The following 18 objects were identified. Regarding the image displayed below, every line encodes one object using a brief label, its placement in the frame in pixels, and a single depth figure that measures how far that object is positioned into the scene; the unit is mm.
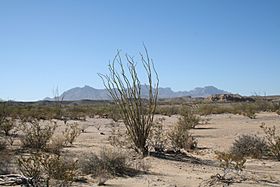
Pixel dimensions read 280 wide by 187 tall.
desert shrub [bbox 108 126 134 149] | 11422
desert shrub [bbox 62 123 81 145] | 12709
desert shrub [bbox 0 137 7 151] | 10377
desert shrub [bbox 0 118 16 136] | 15279
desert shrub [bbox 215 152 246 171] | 8063
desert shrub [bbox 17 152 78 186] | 6437
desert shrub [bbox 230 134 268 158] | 11238
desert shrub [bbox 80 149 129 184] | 7940
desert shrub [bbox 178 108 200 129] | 19675
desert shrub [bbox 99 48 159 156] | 11007
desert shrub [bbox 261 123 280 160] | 10611
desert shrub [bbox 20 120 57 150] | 11303
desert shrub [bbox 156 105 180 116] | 36453
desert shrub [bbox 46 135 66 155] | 10690
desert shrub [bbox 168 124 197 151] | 12703
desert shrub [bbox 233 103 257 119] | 29720
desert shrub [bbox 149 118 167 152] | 11319
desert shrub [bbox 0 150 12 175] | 7592
